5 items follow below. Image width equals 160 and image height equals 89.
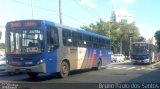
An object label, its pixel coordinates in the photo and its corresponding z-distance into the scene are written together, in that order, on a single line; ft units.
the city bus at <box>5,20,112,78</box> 54.24
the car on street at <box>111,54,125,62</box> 182.29
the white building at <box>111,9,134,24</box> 465.47
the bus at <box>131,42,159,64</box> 133.59
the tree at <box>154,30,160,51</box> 331.34
